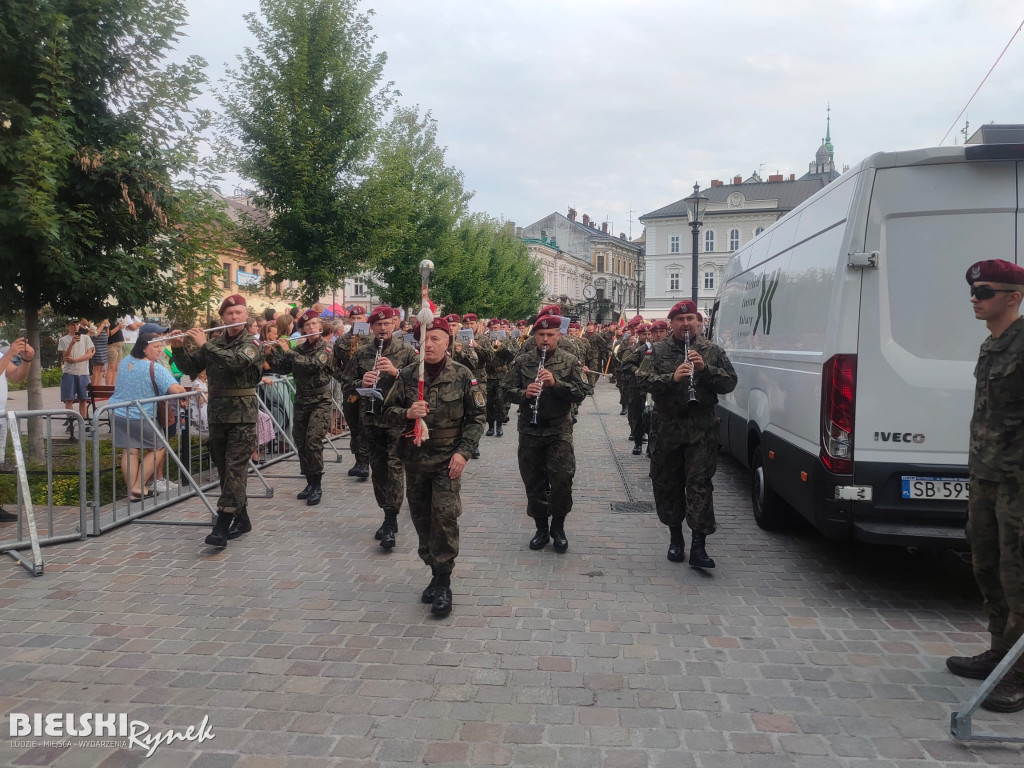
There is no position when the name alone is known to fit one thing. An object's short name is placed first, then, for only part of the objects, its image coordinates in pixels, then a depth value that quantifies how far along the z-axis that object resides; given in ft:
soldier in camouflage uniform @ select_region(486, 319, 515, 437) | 48.21
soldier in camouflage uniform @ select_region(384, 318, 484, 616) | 17.28
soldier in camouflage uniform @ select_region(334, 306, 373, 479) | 28.86
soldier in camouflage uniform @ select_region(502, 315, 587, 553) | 22.13
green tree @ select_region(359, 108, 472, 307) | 51.62
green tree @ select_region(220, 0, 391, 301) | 48.21
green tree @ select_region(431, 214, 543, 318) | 107.34
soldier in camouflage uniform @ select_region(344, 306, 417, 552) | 22.56
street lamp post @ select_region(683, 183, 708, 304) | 64.85
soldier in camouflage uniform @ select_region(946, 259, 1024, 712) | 13.00
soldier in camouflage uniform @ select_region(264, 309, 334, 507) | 27.91
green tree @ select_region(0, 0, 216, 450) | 24.95
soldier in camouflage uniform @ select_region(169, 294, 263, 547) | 22.26
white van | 16.85
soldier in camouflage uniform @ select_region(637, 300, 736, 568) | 20.53
